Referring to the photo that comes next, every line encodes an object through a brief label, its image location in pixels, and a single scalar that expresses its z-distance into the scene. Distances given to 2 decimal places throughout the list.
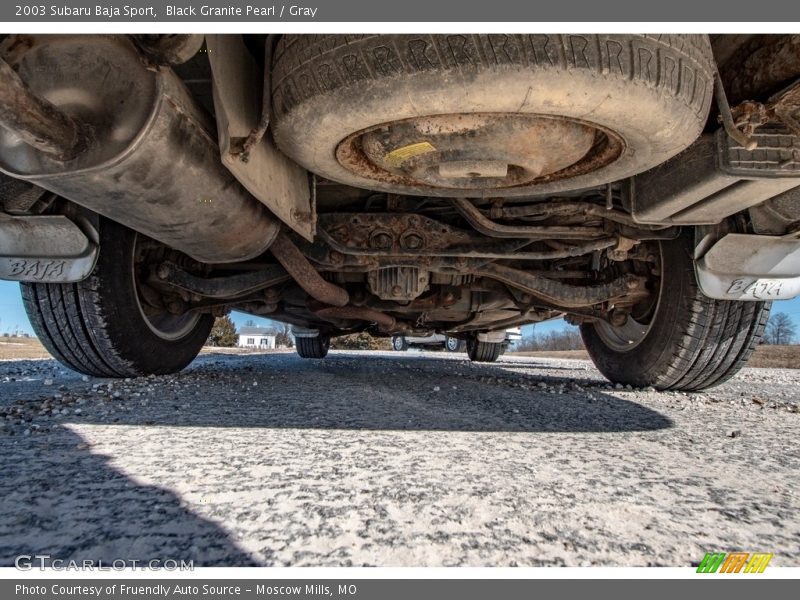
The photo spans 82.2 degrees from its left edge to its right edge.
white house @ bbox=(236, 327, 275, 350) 47.10
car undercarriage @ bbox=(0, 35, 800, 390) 1.10
